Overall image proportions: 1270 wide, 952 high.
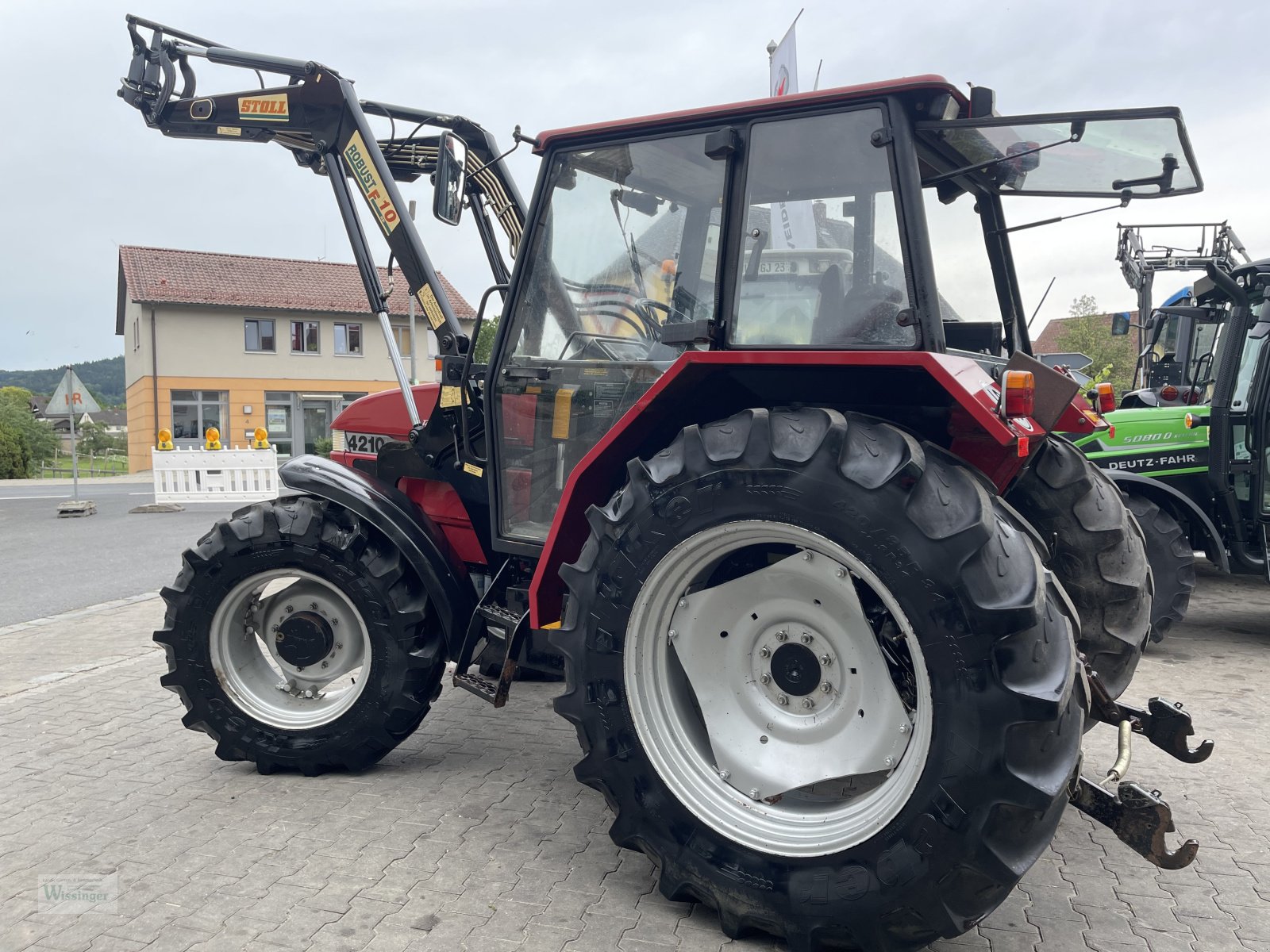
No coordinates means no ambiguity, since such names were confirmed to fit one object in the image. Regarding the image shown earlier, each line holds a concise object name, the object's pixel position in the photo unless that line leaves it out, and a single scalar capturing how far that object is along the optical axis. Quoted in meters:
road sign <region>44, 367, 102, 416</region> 18.27
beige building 35.19
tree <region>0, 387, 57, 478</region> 32.72
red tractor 2.46
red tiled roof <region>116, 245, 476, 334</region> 35.44
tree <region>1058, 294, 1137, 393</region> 24.88
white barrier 17.42
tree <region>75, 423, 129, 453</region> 53.34
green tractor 6.49
